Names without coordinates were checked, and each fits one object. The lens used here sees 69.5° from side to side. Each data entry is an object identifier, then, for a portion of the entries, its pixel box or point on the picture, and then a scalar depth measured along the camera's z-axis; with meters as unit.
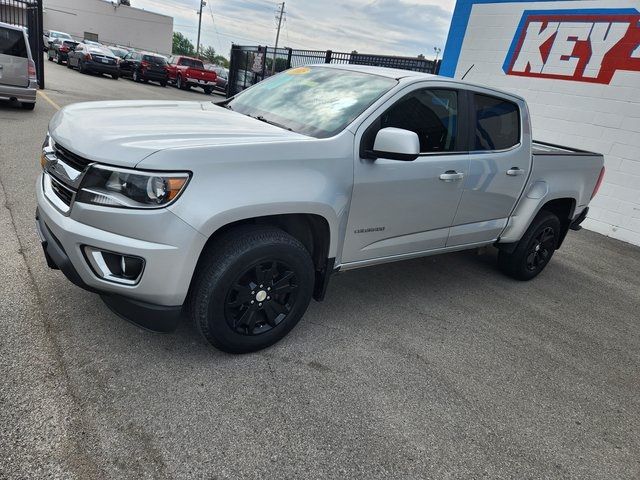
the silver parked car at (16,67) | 8.84
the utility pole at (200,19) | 65.00
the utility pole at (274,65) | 16.45
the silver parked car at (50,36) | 30.14
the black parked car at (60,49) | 25.97
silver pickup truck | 2.35
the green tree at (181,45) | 99.20
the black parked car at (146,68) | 22.97
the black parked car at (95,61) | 21.86
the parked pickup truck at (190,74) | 23.25
